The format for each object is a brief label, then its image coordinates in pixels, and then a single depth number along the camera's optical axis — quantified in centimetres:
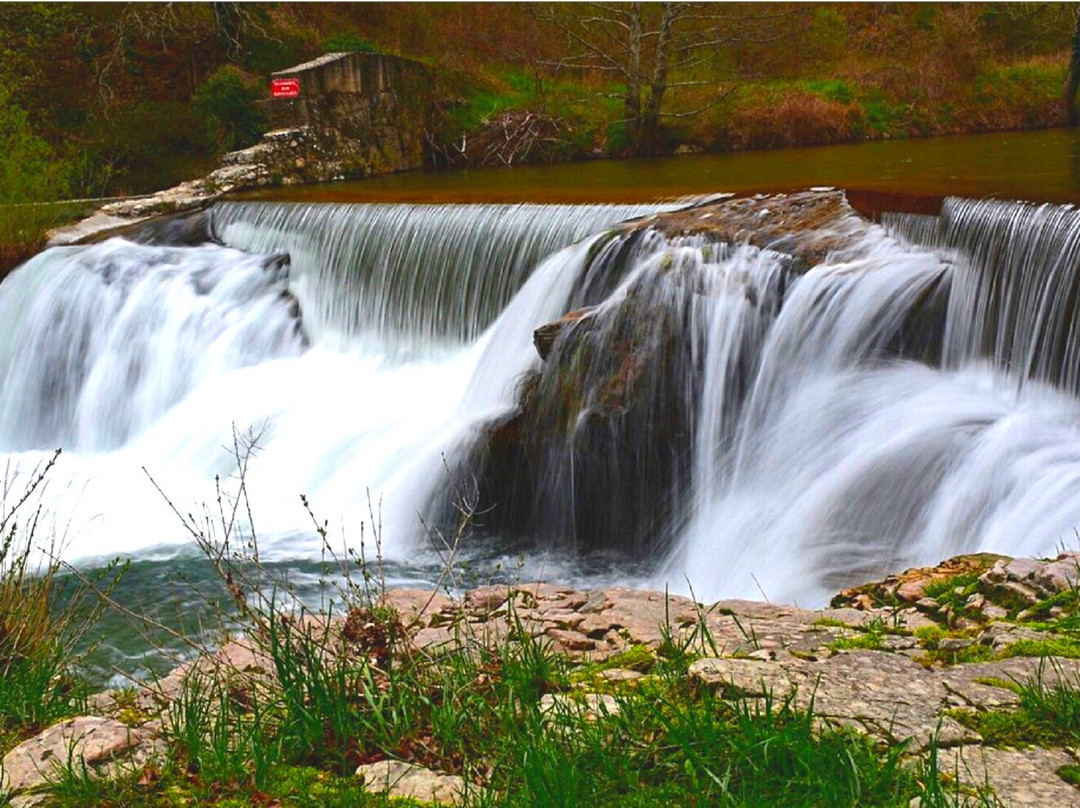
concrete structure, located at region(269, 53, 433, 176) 1769
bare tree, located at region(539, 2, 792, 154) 2033
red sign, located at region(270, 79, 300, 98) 1748
